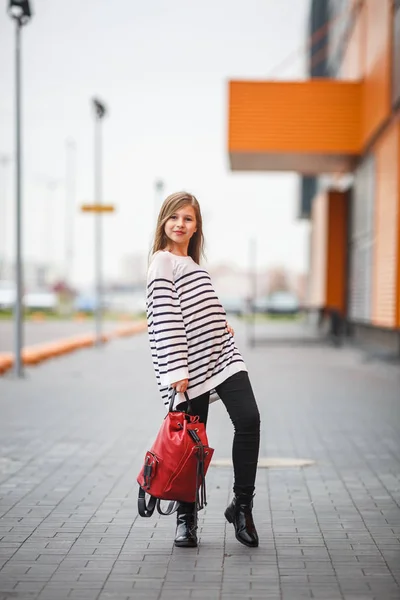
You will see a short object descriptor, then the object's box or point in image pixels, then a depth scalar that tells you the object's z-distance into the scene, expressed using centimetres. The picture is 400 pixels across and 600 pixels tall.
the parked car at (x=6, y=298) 7100
